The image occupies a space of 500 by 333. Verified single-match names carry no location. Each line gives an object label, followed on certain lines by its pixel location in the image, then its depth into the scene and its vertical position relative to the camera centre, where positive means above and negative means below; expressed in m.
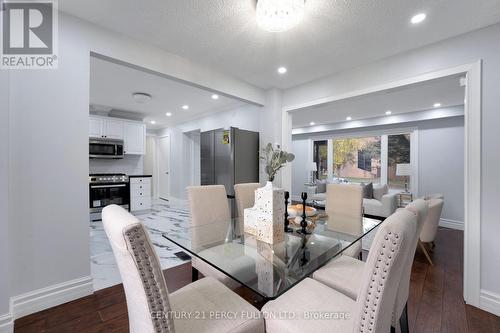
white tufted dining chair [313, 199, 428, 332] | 1.10 -0.73
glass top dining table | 1.19 -0.59
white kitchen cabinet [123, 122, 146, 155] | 5.21 +0.69
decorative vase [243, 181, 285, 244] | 1.56 -0.36
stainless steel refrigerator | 3.46 +0.14
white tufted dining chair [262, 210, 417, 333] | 0.75 -0.46
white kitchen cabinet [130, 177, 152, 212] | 5.16 -0.68
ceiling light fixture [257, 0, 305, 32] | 1.53 +1.12
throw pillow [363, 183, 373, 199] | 5.08 -0.59
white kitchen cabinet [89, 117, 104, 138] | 4.66 +0.85
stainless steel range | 4.50 -0.56
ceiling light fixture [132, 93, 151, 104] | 3.83 +1.24
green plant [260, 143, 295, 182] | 1.62 +0.03
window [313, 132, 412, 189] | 5.41 +0.25
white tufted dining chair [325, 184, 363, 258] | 2.08 -0.43
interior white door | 6.97 -0.04
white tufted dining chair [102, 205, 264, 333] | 0.74 -0.46
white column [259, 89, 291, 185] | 3.54 +0.74
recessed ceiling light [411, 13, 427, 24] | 1.82 +1.28
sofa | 4.52 -0.78
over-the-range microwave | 4.60 +0.39
